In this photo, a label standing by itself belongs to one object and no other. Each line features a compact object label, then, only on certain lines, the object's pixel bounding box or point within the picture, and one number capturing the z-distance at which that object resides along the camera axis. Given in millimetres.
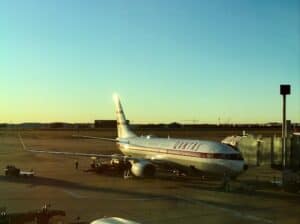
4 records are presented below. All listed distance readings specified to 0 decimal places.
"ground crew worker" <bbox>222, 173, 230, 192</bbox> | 29581
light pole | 34947
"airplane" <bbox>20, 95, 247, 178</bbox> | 30422
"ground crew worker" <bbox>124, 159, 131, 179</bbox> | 38600
